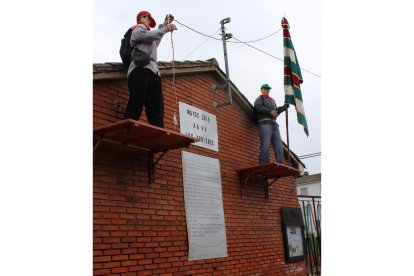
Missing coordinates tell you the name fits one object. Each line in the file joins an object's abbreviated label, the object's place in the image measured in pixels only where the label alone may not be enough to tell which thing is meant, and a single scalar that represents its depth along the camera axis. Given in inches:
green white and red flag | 314.0
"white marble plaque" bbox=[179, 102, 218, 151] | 246.8
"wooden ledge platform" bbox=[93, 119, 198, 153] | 172.4
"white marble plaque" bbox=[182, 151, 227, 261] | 228.4
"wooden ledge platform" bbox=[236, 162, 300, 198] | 277.1
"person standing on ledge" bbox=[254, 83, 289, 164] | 304.8
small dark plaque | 319.9
